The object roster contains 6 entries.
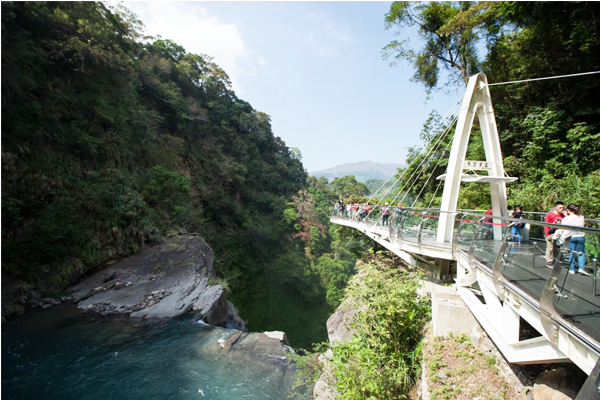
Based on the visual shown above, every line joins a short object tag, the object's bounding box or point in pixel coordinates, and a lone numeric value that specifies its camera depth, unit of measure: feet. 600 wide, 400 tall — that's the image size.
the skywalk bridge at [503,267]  7.13
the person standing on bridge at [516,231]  10.91
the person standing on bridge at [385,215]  33.06
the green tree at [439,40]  42.70
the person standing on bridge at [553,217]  10.82
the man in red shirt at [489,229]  13.29
